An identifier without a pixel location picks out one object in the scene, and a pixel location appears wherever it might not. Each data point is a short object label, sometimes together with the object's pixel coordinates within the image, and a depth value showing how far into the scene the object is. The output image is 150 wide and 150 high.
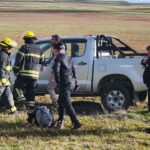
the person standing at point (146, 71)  13.41
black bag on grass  12.86
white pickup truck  15.47
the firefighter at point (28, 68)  14.90
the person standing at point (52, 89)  14.70
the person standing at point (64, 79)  12.18
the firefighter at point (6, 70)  14.25
